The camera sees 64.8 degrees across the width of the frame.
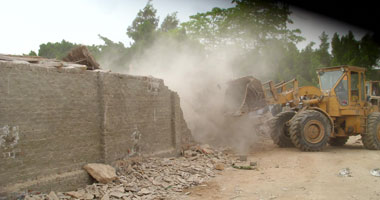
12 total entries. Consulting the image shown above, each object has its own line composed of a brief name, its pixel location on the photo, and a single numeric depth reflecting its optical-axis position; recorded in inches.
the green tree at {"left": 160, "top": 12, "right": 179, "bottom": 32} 1406.3
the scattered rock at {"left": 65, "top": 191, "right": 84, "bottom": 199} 235.0
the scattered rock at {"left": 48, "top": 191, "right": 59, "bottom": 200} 222.1
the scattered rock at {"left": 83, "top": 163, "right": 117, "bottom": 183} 262.1
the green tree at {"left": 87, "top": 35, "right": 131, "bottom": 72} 895.7
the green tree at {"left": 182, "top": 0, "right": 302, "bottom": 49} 979.3
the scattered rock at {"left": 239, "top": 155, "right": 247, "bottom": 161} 384.2
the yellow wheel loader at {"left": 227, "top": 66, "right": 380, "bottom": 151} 415.2
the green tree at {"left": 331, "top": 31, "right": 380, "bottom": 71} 697.0
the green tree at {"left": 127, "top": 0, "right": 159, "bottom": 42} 970.1
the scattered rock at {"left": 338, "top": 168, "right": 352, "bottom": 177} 299.8
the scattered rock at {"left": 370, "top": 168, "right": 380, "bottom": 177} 298.8
